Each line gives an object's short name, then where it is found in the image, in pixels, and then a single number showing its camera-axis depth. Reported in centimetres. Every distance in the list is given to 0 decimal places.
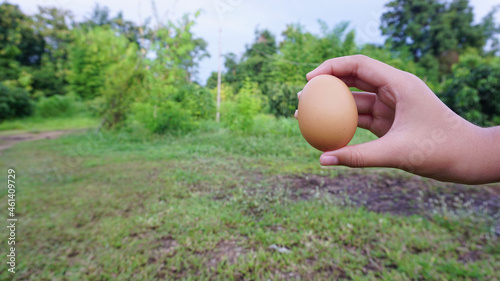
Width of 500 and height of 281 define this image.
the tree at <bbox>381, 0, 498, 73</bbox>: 1374
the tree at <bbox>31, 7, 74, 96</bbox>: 998
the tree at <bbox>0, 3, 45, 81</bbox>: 907
